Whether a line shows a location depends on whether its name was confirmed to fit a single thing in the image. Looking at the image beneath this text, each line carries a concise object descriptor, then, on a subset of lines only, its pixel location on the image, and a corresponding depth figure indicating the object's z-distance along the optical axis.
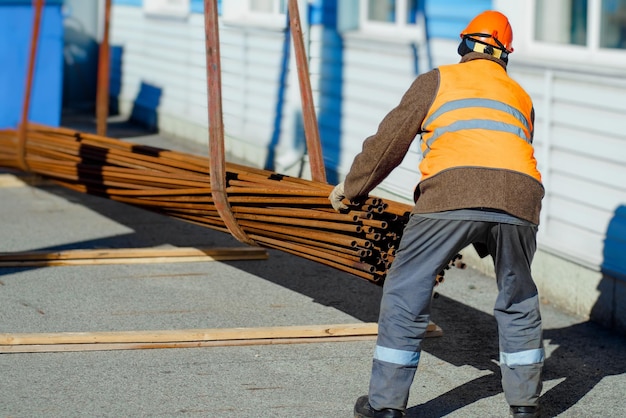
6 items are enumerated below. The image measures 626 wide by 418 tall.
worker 8.11
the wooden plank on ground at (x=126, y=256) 13.13
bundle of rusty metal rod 9.15
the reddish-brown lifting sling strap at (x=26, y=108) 14.52
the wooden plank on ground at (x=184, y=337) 10.12
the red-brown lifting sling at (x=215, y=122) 10.29
